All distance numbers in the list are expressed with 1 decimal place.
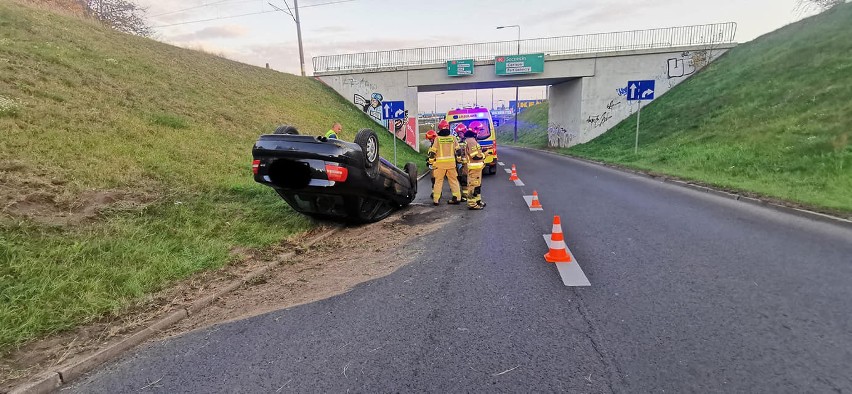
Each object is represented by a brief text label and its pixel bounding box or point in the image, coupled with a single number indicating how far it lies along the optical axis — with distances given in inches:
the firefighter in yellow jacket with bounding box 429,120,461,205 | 348.2
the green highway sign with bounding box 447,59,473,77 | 1043.9
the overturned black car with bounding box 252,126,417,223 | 211.6
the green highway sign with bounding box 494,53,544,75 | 1014.4
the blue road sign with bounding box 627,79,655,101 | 666.8
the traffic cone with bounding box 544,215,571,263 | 187.3
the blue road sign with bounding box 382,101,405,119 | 620.8
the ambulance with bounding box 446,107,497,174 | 600.2
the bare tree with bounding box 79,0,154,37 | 1119.6
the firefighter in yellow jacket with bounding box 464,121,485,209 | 329.7
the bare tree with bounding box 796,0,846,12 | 887.1
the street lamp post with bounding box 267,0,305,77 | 1139.0
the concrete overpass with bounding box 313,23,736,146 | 1001.5
